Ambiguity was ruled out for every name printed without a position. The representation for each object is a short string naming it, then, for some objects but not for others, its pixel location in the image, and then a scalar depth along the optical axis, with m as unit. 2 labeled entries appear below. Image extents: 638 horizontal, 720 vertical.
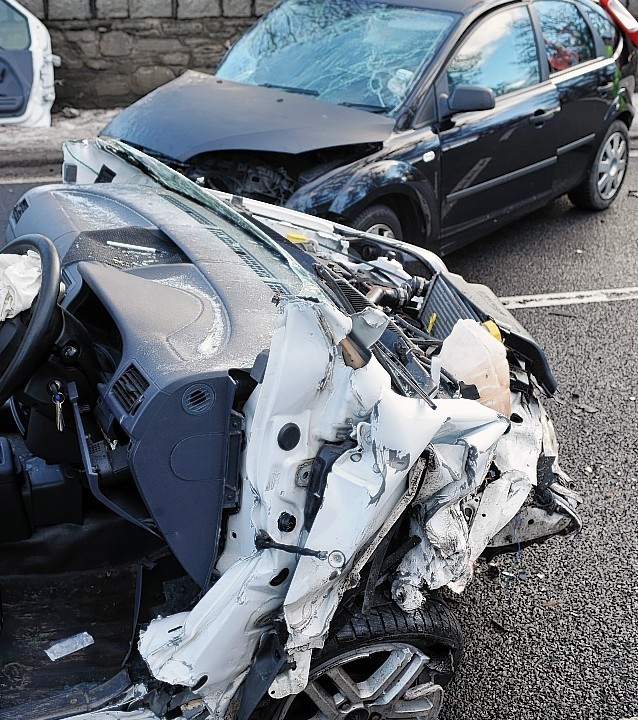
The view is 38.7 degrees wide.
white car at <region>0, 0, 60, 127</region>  9.53
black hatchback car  5.65
